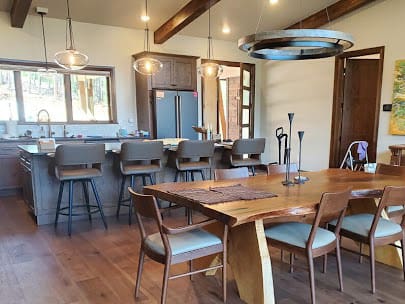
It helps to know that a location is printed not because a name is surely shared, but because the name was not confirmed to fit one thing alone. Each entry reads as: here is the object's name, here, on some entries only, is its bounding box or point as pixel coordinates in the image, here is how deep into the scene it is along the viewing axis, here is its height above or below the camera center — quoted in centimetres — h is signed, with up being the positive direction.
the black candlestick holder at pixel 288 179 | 258 -51
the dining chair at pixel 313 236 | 201 -79
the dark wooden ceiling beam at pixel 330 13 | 557 +180
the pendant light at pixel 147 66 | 457 +70
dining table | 193 -54
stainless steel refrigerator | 607 +5
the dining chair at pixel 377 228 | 221 -81
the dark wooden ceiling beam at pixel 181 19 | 516 +161
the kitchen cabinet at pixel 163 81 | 604 +65
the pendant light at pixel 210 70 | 519 +72
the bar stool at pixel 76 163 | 343 -51
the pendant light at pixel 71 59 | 394 +68
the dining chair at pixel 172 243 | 192 -78
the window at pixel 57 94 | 549 +40
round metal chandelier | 223 +52
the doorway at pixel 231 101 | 760 +37
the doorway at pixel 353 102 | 605 +23
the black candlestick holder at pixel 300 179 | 267 -52
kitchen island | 371 -76
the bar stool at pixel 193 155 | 403 -47
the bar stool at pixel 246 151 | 438 -47
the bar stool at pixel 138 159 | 376 -49
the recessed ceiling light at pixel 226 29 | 656 +170
